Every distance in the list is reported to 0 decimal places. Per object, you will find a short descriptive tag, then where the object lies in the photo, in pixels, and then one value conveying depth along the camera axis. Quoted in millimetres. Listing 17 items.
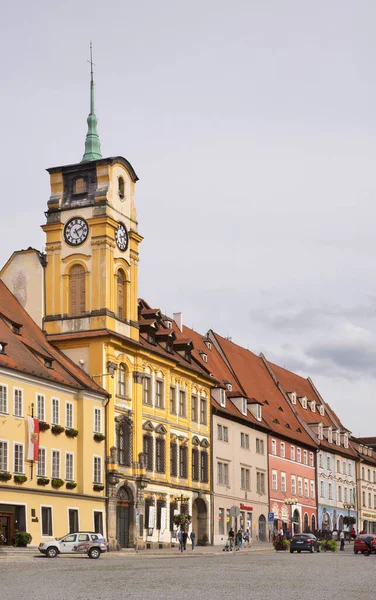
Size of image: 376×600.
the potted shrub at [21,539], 57812
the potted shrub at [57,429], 63531
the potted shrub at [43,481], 61281
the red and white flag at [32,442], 60312
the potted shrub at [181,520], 75312
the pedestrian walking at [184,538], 67681
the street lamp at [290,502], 99938
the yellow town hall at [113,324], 70312
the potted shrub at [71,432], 65062
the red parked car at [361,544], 63219
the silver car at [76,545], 53656
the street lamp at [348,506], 117150
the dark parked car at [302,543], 70125
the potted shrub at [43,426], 61906
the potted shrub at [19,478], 58969
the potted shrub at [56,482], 62709
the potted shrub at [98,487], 66712
